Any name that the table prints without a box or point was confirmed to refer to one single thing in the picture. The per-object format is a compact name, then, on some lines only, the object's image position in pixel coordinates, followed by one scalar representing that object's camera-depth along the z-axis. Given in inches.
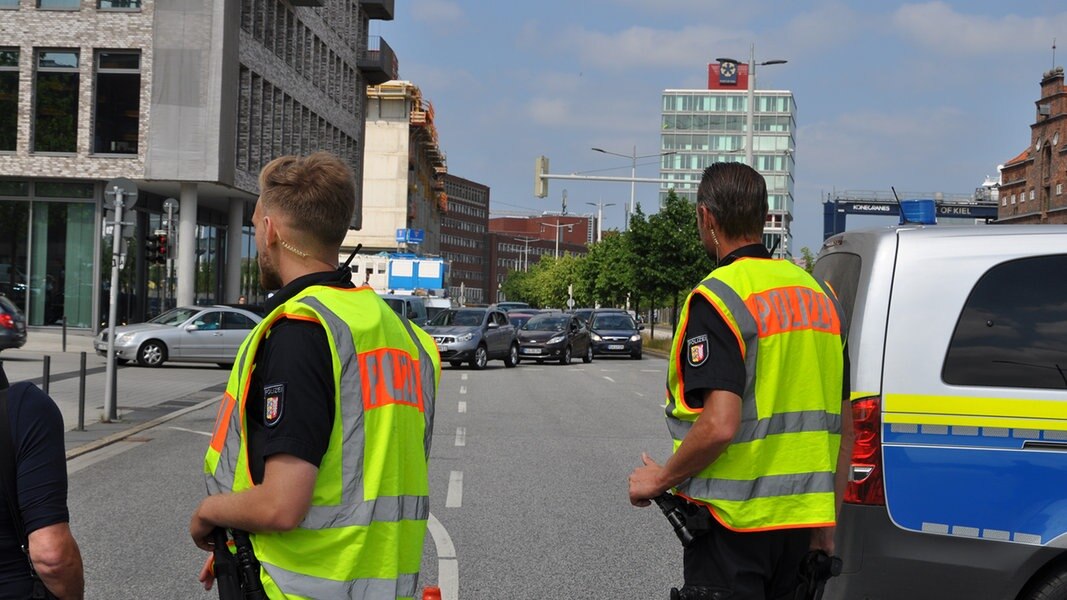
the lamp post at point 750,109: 1291.8
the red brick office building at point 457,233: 7539.4
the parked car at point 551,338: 1494.8
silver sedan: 1141.1
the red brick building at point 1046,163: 3641.7
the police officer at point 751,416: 140.3
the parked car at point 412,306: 1395.2
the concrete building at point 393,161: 3567.9
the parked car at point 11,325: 995.9
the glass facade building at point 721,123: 5812.0
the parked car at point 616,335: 1688.0
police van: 175.0
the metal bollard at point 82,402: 613.9
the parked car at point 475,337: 1279.5
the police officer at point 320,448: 107.3
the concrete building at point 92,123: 1525.6
